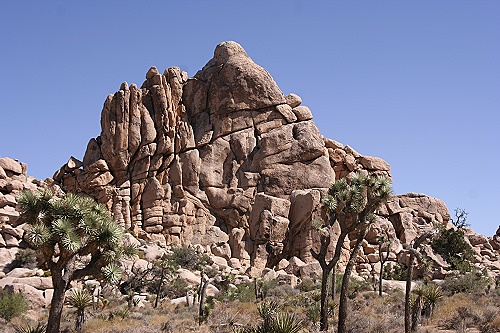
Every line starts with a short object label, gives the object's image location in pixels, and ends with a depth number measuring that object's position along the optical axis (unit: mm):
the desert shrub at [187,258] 44094
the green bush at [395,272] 46784
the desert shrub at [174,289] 38938
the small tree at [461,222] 62938
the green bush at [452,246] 52750
